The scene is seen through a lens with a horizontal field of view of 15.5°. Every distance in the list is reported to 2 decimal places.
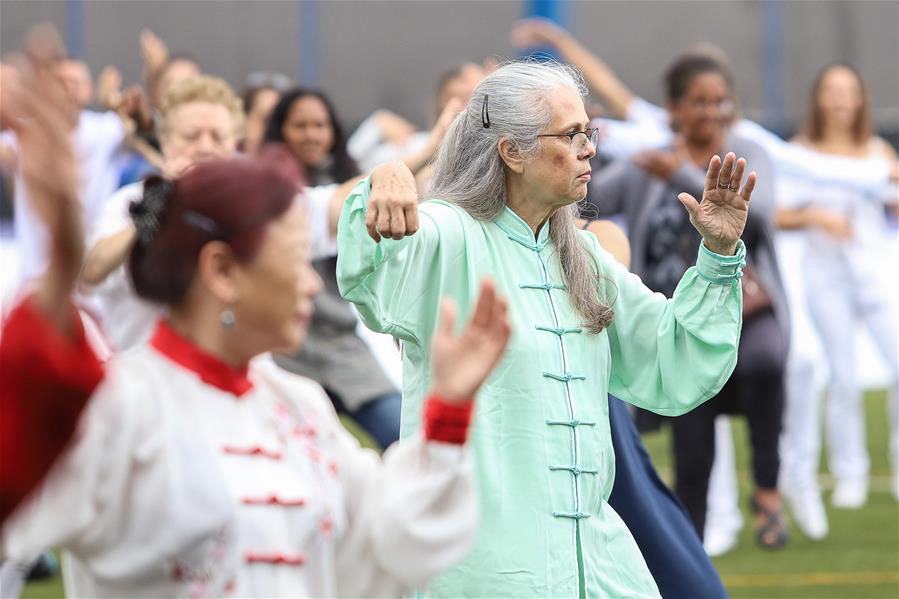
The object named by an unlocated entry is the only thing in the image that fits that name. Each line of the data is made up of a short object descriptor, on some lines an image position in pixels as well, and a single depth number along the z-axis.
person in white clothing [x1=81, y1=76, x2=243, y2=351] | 10.91
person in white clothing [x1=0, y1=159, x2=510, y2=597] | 4.88
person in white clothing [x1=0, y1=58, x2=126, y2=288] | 16.16
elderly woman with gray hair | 7.27
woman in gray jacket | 13.17
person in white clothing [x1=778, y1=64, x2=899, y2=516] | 17.76
